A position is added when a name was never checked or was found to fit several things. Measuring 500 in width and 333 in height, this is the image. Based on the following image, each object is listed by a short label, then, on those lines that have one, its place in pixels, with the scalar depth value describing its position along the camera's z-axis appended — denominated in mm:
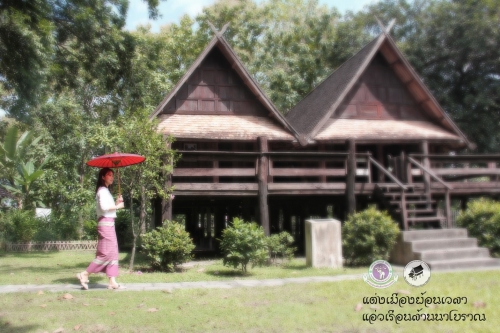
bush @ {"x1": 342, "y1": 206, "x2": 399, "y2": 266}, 10484
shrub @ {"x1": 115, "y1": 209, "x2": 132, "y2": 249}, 21422
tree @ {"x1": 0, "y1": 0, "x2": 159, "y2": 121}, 7613
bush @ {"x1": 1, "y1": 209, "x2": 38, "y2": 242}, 19047
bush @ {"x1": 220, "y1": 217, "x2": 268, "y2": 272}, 9867
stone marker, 10430
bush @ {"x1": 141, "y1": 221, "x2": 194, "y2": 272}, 10320
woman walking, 7844
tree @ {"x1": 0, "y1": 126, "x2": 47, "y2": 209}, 19609
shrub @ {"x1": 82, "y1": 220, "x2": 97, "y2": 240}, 21484
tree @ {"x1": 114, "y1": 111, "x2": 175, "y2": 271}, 10594
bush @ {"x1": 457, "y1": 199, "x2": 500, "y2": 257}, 11438
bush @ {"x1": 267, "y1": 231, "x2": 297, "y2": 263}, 11891
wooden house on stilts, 12977
